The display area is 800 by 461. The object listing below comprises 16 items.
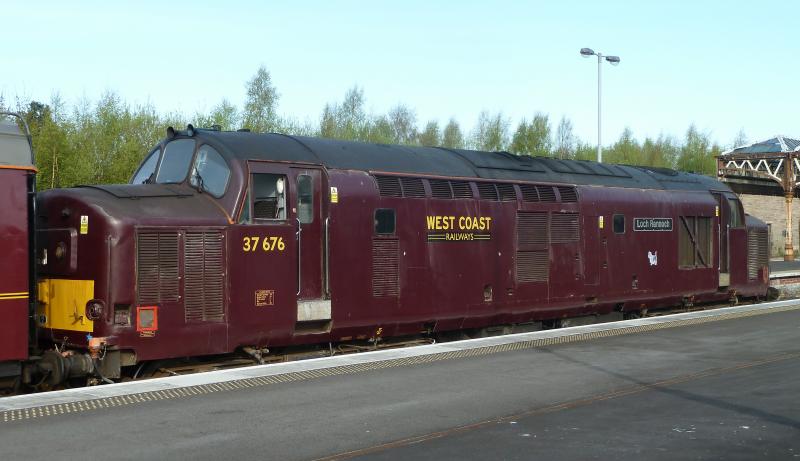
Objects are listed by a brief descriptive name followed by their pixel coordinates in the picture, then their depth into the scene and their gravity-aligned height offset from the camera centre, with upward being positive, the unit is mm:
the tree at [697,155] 82375 +8743
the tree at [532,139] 64125 +8008
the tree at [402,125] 100988 +14392
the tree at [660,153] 84481 +9251
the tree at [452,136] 80762 +11155
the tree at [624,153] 82000 +8889
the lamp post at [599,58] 32156 +6929
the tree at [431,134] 85500 +11101
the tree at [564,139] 80962 +10280
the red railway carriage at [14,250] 10297 +61
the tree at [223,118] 40125 +6138
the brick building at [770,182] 54500 +4323
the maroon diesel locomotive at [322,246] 11391 +107
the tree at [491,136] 68375 +9143
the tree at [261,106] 44469 +9153
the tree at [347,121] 54750 +8921
